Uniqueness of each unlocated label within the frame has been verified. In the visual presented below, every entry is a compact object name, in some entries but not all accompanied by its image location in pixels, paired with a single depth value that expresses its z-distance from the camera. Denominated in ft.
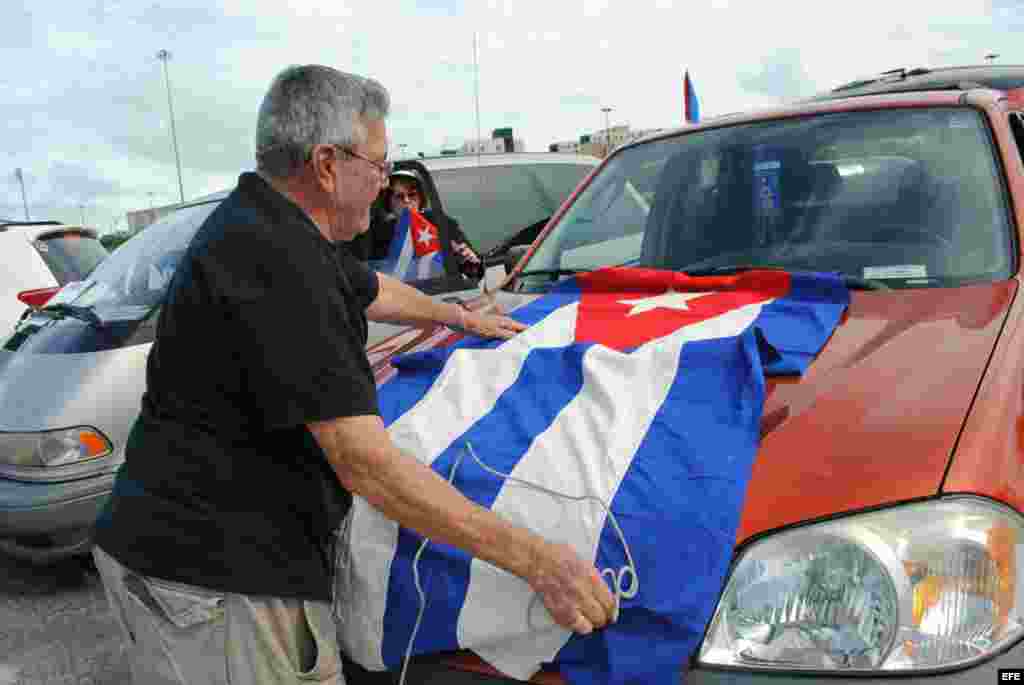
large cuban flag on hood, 4.48
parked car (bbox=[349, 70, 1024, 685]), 4.30
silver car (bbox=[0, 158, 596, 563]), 11.46
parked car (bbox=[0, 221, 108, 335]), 18.86
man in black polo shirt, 4.78
